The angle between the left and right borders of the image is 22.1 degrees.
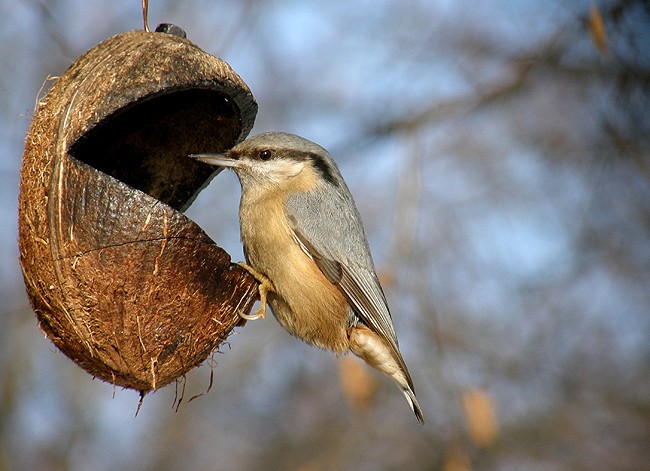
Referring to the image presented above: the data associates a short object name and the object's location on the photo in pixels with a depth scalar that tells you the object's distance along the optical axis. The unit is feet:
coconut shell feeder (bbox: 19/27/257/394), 20.18
